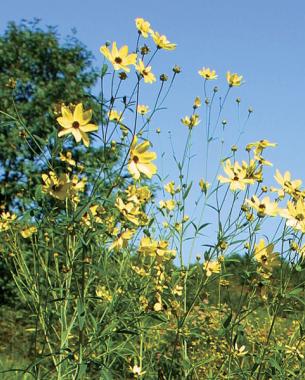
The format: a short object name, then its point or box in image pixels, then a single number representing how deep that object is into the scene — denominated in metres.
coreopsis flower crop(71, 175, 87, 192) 2.26
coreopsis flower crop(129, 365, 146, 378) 3.61
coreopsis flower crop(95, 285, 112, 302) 3.96
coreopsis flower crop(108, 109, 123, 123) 2.72
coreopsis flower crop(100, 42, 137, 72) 2.28
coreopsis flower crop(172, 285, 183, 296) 3.55
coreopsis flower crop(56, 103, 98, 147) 2.06
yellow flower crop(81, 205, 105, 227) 2.36
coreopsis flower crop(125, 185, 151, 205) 2.42
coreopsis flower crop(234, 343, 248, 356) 3.19
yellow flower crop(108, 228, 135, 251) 2.31
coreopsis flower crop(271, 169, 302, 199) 2.82
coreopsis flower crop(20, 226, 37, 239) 3.58
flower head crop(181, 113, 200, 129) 3.76
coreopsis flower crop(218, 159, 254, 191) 2.65
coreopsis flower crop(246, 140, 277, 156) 3.06
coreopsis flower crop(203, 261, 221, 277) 3.05
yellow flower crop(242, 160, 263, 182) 2.77
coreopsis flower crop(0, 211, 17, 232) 3.68
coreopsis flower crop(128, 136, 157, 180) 2.15
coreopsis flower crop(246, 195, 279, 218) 2.66
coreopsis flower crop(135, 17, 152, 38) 2.47
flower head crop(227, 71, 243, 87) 3.69
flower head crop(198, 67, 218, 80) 3.76
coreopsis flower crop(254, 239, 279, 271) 2.75
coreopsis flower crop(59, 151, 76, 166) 2.68
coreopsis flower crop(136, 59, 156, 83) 2.43
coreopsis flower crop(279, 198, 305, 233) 2.59
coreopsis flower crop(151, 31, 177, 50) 2.64
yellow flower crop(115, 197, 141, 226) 2.30
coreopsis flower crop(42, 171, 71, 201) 2.17
